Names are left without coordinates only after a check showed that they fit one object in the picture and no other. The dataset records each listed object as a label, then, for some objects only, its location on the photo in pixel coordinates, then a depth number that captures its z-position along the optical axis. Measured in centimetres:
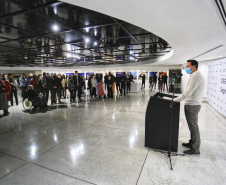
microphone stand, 271
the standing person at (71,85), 860
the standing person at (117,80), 1075
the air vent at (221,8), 209
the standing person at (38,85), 688
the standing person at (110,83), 1008
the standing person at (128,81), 1269
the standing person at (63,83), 875
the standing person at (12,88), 795
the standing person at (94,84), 983
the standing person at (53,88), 785
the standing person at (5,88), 575
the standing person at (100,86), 1009
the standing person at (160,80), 1329
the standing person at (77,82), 904
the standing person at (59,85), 809
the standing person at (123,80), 1126
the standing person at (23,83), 921
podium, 284
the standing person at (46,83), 751
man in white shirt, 270
